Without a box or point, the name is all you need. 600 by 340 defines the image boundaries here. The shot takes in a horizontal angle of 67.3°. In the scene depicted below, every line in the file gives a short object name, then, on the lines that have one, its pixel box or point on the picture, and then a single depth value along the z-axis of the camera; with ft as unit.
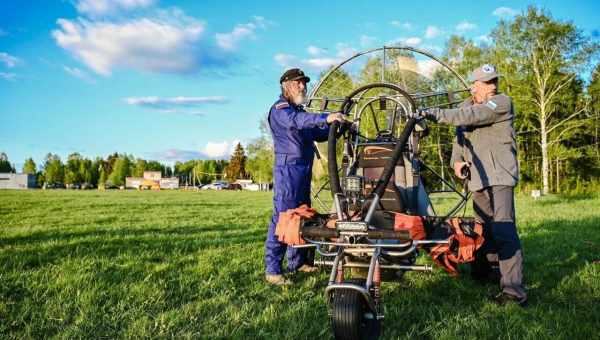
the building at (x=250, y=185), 413.80
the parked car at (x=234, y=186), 400.57
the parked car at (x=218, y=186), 426.76
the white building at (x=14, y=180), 360.89
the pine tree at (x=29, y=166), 487.61
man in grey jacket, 14.56
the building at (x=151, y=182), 415.50
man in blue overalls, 17.30
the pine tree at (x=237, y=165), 508.94
